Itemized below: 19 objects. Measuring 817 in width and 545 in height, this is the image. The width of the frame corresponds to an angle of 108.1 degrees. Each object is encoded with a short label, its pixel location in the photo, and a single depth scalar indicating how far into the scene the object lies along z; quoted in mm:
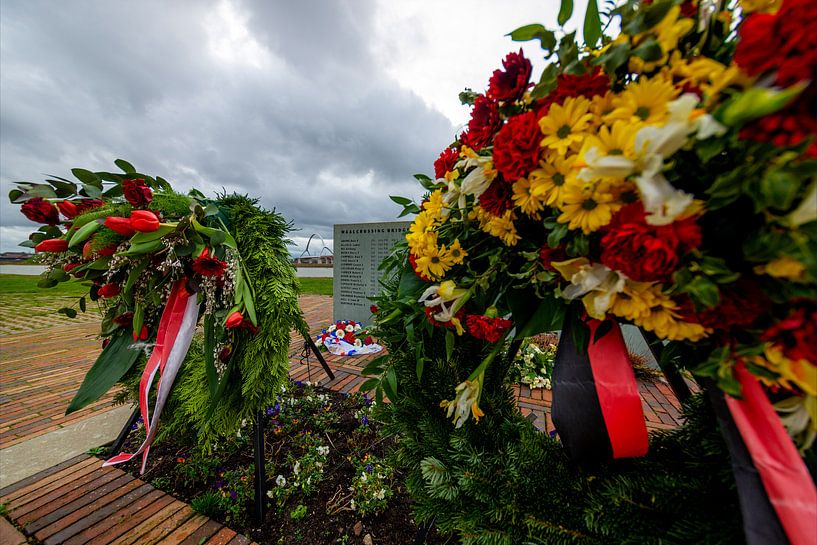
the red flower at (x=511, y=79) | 592
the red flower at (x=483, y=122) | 658
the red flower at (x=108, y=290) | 1432
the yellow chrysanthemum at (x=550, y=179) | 520
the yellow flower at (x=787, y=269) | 354
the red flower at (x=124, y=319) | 1563
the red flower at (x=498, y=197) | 634
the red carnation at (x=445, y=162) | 803
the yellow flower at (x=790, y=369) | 364
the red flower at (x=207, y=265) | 1229
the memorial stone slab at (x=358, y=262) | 5324
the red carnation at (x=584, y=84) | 516
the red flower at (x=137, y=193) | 1298
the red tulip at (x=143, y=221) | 1137
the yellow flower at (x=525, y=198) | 565
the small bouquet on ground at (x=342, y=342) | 4387
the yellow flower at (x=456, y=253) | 746
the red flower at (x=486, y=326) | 688
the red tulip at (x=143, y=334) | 1559
